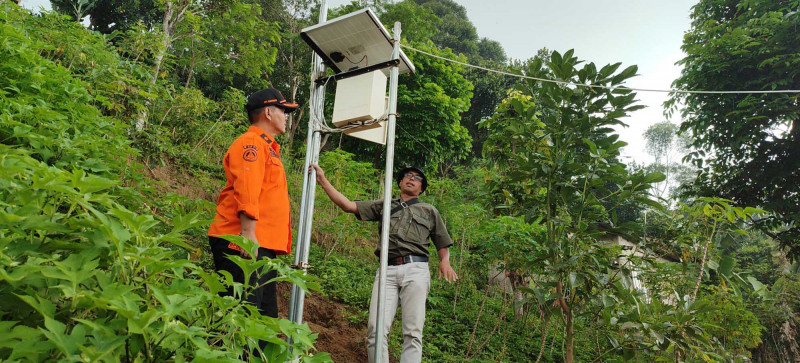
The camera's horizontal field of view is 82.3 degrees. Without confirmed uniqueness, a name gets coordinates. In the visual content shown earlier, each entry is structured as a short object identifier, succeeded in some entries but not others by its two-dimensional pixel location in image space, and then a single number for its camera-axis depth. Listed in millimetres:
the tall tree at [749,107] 8039
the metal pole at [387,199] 2523
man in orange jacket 2182
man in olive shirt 2963
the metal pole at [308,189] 2598
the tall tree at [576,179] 2949
